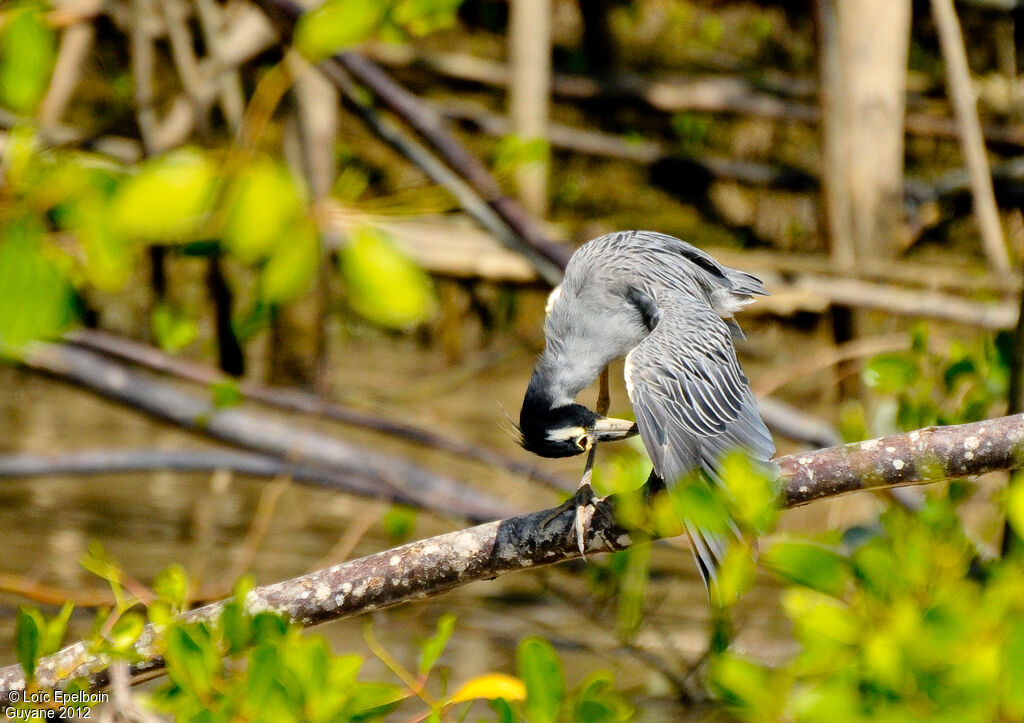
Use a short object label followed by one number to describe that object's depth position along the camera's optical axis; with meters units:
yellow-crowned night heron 16.26
